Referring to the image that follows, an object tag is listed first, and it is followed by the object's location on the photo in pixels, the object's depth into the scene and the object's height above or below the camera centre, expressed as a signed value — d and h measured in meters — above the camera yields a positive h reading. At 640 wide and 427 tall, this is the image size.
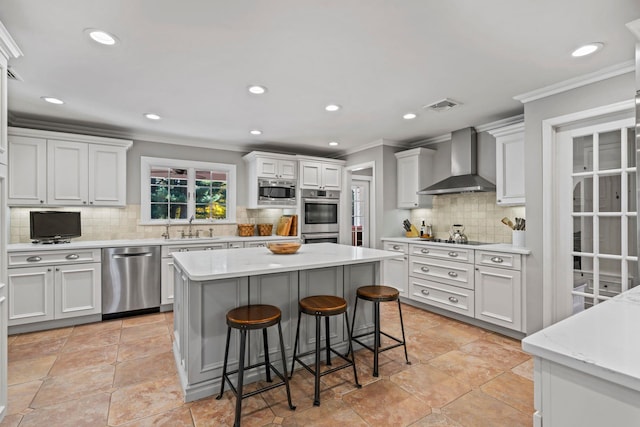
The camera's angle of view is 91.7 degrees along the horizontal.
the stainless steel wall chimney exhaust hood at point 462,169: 3.94 +0.62
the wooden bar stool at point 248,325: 1.89 -0.68
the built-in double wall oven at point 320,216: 5.29 -0.02
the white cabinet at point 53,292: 3.33 -0.86
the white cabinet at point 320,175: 5.29 +0.70
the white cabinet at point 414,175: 4.72 +0.60
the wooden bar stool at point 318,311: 2.10 -0.69
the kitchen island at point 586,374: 0.74 -0.41
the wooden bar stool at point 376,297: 2.46 -0.67
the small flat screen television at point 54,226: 3.68 -0.12
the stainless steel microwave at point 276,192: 5.05 +0.38
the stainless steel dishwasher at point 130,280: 3.79 -0.81
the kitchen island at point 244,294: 2.16 -0.62
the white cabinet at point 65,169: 3.62 +0.58
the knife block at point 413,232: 4.97 -0.29
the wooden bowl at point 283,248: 2.79 -0.30
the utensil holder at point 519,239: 3.38 -0.27
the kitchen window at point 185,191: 4.63 +0.39
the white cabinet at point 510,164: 3.41 +0.56
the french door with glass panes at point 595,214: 2.56 +0.00
